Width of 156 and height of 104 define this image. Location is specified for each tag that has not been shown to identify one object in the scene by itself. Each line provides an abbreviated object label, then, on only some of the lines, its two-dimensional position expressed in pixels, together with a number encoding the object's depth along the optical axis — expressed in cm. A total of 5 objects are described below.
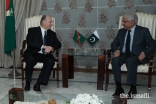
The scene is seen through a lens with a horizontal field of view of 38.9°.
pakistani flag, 462
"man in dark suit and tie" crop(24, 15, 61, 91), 353
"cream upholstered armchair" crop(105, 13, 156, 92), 327
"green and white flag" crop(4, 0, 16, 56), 423
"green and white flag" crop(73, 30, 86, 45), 469
